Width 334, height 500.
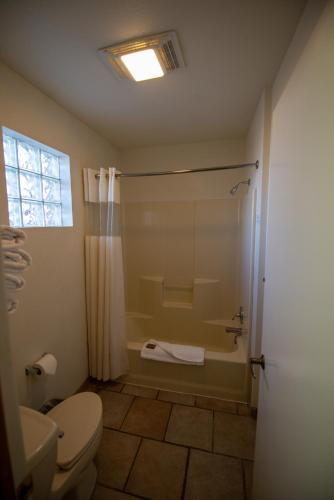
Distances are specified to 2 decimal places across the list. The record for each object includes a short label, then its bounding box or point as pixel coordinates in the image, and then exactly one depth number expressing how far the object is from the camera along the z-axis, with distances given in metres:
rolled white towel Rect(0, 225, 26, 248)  0.82
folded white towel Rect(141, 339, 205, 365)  1.73
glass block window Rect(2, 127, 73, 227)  1.26
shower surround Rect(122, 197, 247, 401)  2.35
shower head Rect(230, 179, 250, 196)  2.03
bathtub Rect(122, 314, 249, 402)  1.71
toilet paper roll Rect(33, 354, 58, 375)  1.28
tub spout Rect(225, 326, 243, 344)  1.93
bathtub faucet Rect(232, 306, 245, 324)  2.01
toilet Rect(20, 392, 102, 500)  0.68
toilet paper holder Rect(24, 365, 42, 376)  1.28
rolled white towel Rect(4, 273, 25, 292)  0.82
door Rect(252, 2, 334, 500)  0.42
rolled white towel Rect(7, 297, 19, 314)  0.84
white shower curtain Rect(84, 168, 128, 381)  1.77
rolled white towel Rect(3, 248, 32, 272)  0.82
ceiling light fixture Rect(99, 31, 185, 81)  1.00
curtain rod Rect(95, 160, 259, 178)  1.59
